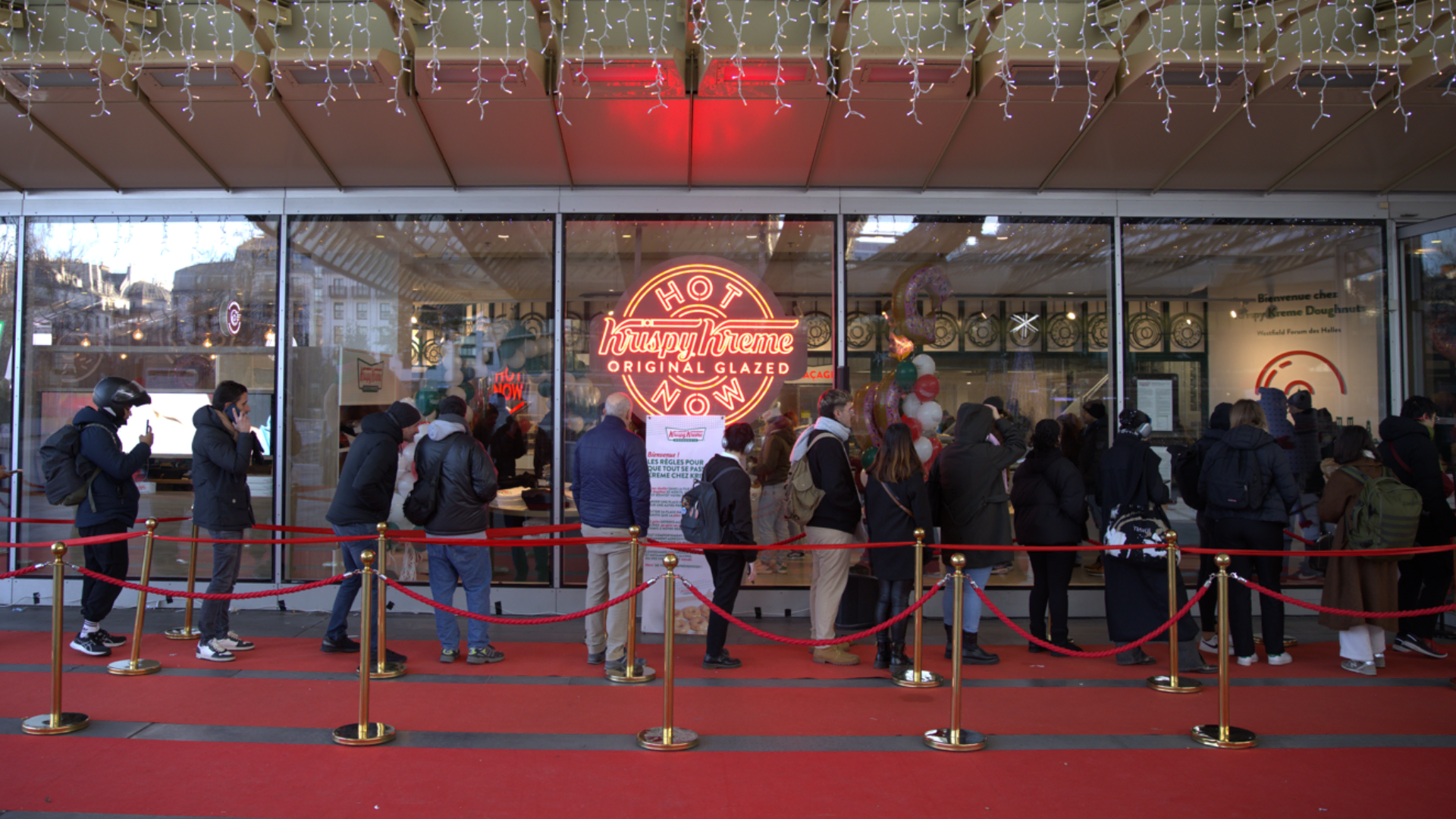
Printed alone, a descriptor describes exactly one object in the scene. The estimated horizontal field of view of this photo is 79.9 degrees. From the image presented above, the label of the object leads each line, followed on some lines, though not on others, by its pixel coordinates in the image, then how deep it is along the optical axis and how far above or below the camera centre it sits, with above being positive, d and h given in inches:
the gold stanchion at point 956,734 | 185.6 -67.6
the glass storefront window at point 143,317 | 325.4 +40.4
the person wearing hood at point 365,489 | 250.5 -18.8
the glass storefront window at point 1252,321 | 324.8 +39.4
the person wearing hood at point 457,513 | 248.4 -25.4
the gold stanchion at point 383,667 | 217.4 -65.9
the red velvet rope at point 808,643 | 190.1 -44.6
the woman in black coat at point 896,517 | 242.1 -26.3
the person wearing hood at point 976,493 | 251.6 -20.0
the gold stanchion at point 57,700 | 188.2 -60.1
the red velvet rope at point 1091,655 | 187.5 -43.9
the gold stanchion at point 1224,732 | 188.7 -68.2
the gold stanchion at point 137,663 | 231.5 -64.1
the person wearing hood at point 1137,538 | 246.7 -32.4
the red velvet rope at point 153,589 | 201.5 -38.7
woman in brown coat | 246.5 -45.7
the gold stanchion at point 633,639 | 199.0 -53.9
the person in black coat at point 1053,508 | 261.6 -25.4
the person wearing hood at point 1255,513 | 245.4 -25.4
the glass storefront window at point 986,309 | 319.3 +43.1
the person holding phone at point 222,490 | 247.6 -19.0
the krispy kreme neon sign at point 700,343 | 316.5 +29.8
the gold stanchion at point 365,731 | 184.7 -66.5
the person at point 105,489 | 244.4 -18.5
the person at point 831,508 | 246.8 -24.1
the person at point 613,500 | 242.2 -21.2
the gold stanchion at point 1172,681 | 228.7 -68.6
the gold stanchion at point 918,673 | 217.8 -67.5
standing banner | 281.3 -18.5
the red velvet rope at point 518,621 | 191.9 -43.5
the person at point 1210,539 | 259.8 -36.2
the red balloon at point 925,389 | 317.7 +12.8
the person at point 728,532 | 244.8 -30.5
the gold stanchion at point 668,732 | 183.8 -66.6
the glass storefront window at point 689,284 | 315.0 +54.7
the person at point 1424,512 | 260.8 -26.6
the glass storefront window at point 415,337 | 316.5 +32.2
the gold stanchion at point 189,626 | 272.4 -63.6
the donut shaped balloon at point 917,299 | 320.2 +46.3
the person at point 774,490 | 305.9 -23.4
